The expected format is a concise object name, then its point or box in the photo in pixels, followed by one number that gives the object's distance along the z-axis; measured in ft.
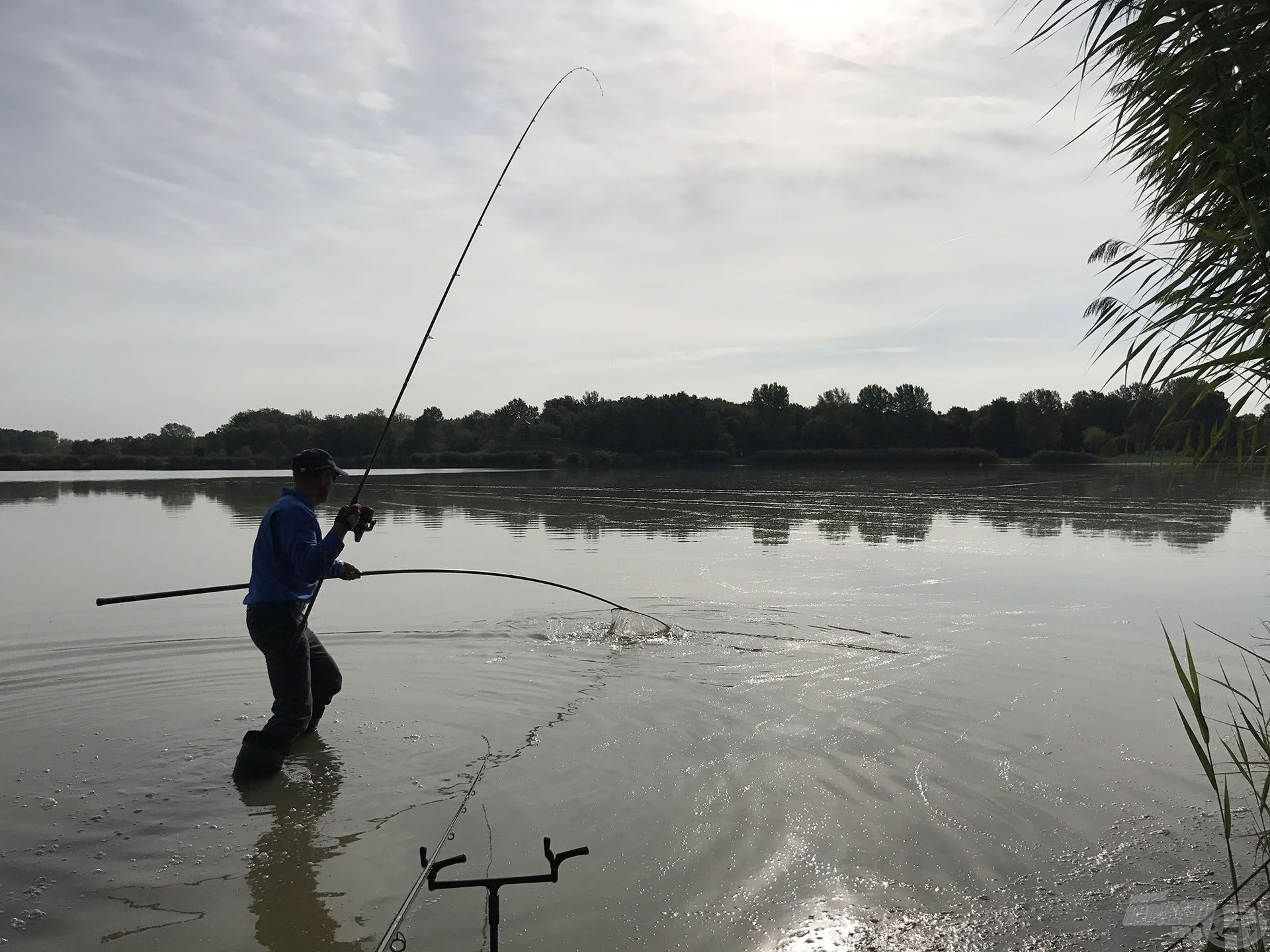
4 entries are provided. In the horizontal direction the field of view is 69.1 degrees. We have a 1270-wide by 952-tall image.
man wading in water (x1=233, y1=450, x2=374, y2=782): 19.15
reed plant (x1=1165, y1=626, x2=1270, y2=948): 10.59
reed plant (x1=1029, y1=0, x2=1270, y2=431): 12.86
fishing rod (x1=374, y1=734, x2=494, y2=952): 10.95
